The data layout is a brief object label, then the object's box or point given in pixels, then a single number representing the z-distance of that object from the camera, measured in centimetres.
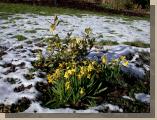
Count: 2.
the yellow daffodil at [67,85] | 153
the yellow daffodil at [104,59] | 164
